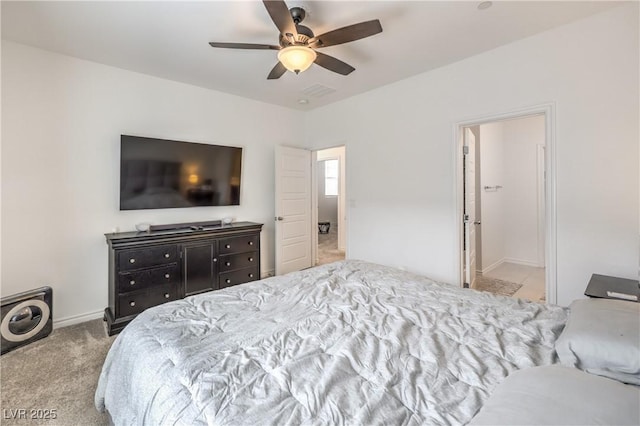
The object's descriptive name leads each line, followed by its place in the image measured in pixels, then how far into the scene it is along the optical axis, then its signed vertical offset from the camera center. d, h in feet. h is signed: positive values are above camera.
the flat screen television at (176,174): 10.33 +1.61
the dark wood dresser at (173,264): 9.10 -1.82
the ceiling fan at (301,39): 6.22 +4.05
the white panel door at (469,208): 10.57 +0.23
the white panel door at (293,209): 14.58 +0.26
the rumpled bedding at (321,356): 2.87 -1.81
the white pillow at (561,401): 2.15 -1.52
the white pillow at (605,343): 3.10 -1.48
